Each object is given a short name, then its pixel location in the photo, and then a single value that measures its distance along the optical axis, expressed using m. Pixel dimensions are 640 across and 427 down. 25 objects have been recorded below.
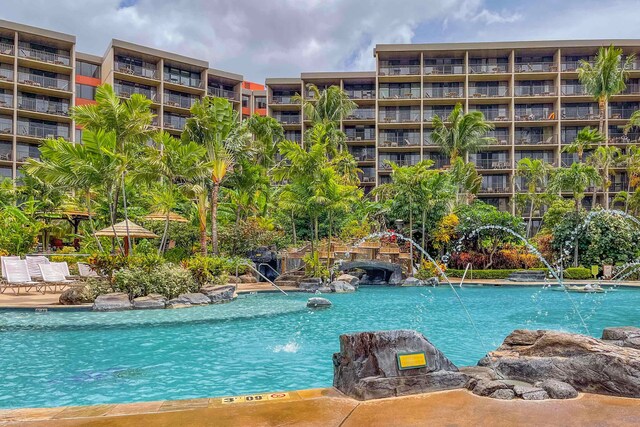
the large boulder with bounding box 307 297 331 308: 15.22
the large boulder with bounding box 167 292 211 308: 15.03
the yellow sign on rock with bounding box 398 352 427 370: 4.76
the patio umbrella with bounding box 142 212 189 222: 21.01
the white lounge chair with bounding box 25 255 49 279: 17.48
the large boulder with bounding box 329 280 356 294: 21.56
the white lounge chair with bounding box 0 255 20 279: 16.48
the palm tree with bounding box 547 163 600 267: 28.16
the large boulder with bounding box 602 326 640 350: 5.94
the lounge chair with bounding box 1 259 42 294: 16.31
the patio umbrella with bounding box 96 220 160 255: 16.95
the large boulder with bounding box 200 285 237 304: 16.33
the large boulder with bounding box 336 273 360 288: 23.55
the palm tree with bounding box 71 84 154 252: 17.56
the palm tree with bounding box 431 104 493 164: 38.31
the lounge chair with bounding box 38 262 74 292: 17.01
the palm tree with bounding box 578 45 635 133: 35.44
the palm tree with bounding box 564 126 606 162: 29.98
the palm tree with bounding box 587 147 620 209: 36.01
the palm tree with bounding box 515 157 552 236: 38.67
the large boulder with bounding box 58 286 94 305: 14.29
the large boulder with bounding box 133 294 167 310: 14.40
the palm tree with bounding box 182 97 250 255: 21.48
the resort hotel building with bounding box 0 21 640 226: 44.16
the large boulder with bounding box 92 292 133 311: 13.84
